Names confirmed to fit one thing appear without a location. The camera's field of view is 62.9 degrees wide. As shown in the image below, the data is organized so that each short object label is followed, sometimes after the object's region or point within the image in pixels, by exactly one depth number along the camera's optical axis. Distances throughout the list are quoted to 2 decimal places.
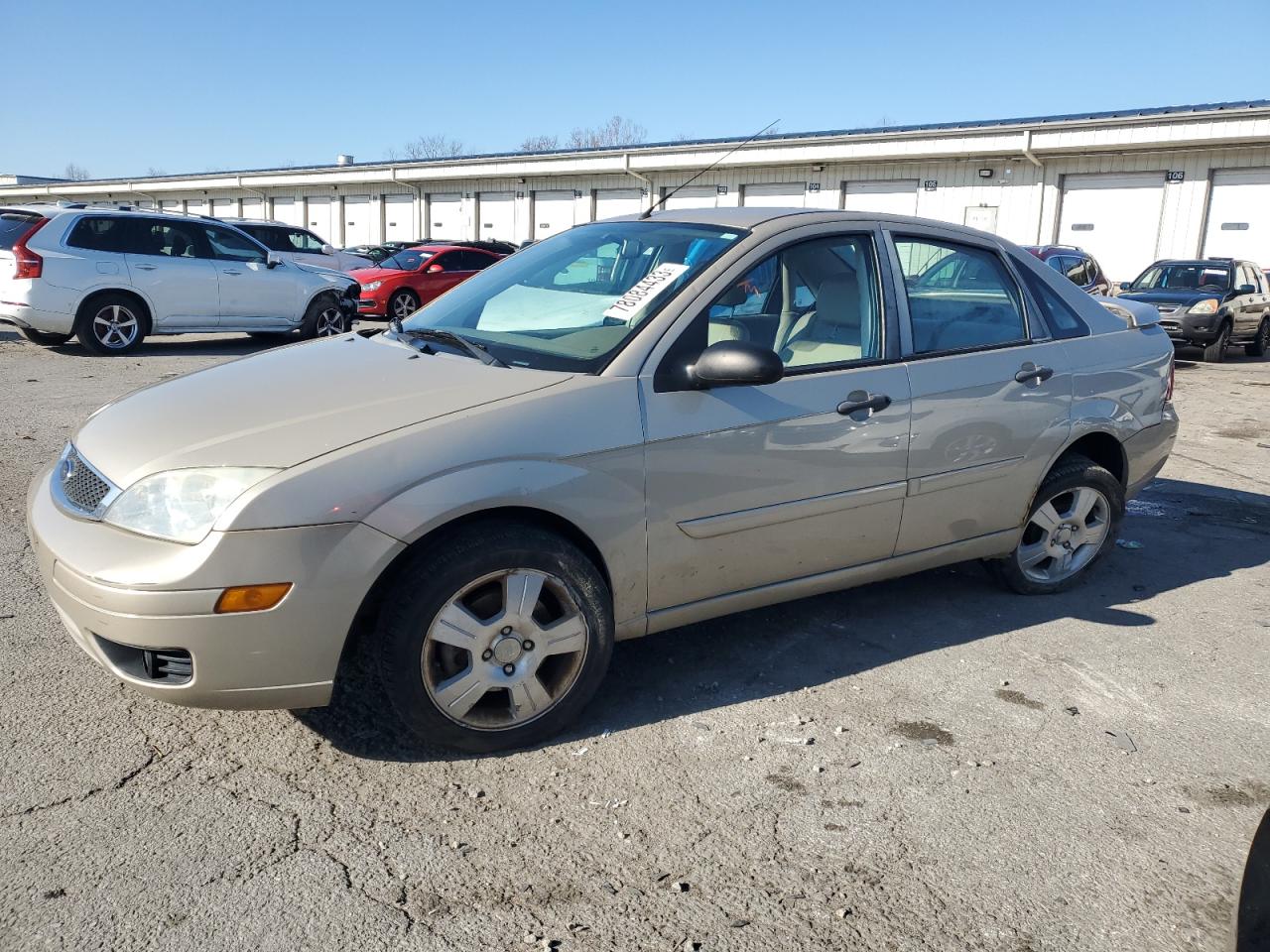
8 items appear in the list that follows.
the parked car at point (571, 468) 2.87
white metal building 21.94
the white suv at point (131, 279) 11.48
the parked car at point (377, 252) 25.59
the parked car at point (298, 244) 19.23
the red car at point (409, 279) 17.67
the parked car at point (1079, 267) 16.50
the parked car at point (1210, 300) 16.06
